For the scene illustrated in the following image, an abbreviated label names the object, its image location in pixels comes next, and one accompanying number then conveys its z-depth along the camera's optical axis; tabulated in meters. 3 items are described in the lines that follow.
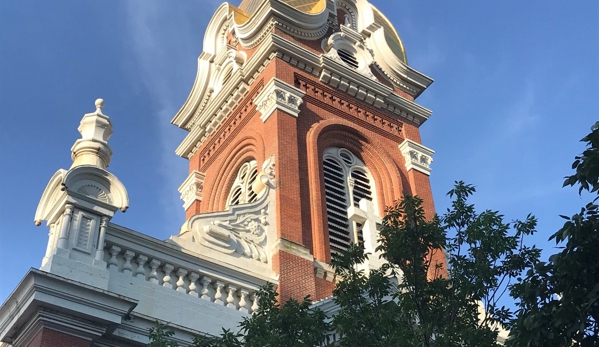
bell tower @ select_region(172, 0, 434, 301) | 17.69
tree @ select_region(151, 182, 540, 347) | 9.90
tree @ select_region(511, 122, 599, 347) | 7.34
